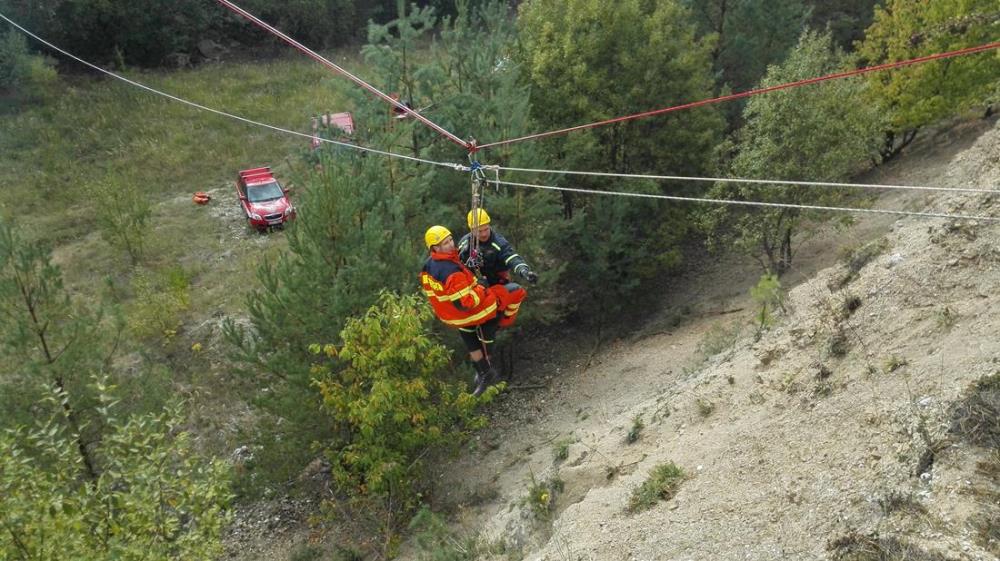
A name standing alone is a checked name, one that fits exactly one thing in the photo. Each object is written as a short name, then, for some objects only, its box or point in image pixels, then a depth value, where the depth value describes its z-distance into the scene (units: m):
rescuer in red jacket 8.73
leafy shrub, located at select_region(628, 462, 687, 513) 6.86
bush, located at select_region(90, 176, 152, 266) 20.41
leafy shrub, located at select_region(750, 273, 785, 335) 8.88
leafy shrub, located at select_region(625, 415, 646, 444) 8.84
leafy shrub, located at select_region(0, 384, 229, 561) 5.78
